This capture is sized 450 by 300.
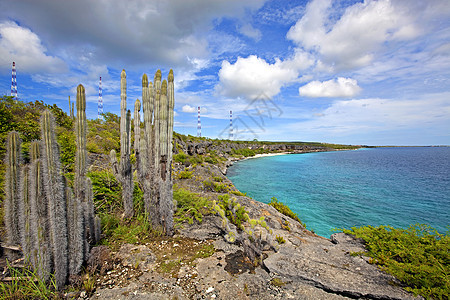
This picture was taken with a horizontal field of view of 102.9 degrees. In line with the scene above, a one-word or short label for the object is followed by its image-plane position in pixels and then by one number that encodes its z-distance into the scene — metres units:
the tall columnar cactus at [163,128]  5.44
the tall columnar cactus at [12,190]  3.63
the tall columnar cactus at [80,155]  3.90
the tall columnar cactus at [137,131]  6.54
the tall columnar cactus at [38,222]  3.19
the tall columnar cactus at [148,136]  5.68
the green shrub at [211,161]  38.89
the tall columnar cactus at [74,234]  3.49
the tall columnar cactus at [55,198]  3.26
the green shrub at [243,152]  73.44
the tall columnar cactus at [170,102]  5.62
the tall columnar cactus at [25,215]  3.32
